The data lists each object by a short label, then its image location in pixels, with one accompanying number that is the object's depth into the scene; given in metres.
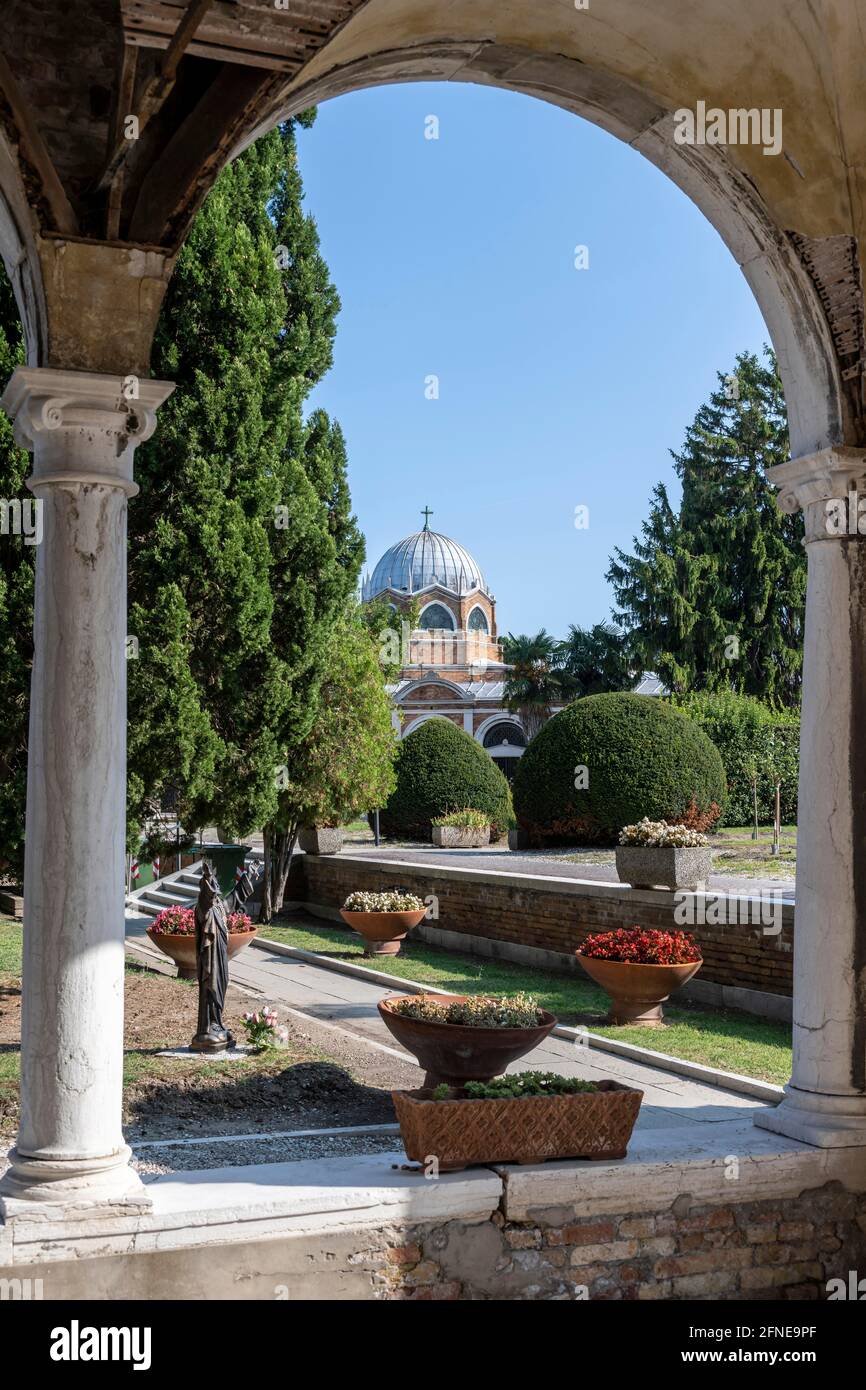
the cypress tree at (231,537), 11.73
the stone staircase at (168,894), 16.98
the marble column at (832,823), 4.85
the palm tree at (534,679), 41.59
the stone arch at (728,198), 4.93
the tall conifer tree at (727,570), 35.78
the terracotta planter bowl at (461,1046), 5.99
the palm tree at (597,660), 39.12
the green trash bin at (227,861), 15.36
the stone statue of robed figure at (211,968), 8.25
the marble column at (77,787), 3.85
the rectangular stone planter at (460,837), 23.17
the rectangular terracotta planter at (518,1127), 4.17
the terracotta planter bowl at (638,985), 9.53
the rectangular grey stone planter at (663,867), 11.27
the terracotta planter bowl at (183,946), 11.45
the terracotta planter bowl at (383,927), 13.43
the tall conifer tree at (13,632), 10.45
